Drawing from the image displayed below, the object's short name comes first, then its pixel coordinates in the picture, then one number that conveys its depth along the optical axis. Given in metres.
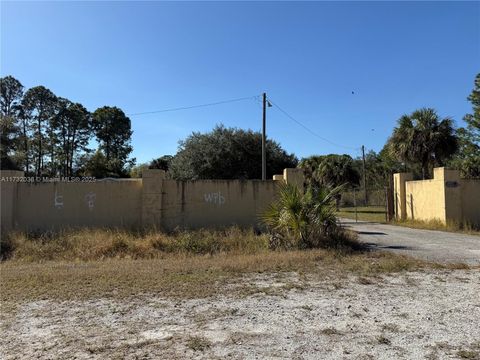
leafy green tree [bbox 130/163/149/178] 51.62
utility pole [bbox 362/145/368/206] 40.60
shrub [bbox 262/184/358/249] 12.20
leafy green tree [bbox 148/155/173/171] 63.34
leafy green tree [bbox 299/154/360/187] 38.38
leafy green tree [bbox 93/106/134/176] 58.39
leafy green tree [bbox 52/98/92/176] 54.03
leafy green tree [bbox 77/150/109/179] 48.44
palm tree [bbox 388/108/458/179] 23.86
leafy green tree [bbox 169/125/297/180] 35.16
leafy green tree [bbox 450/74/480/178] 37.86
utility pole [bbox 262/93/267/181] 25.00
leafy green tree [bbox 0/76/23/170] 34.25
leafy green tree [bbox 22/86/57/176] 51.97
